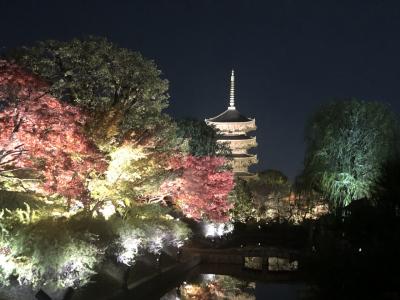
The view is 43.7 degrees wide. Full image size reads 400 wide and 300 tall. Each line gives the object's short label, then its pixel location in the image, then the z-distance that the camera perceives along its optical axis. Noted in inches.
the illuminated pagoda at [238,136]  2546.8
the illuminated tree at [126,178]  718.5
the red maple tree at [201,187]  929.5
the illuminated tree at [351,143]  1285.7
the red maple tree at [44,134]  603.8
